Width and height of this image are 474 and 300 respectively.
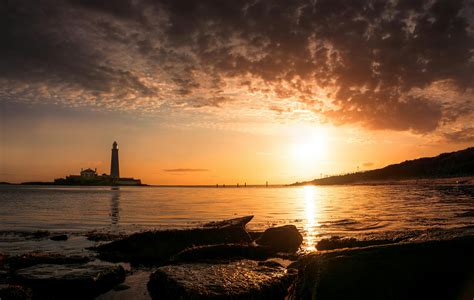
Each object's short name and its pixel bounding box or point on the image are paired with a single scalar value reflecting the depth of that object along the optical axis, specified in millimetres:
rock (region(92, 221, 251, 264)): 11343
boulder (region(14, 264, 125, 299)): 7277
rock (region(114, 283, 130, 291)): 7726
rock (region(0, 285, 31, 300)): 6578
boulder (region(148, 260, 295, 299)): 6195
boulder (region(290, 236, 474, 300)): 5023
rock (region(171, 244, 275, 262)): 9727
